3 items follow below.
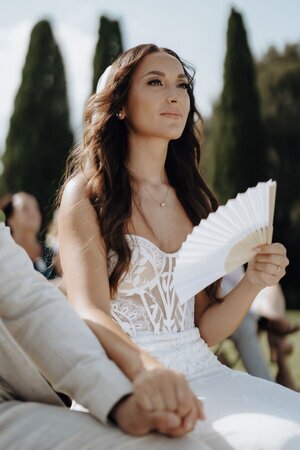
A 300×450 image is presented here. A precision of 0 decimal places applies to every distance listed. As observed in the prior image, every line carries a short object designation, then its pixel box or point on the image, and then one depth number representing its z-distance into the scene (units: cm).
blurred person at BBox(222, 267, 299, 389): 552
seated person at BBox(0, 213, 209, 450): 145
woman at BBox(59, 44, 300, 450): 216
